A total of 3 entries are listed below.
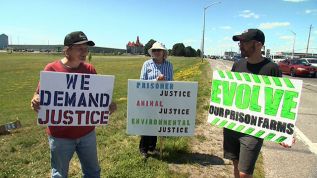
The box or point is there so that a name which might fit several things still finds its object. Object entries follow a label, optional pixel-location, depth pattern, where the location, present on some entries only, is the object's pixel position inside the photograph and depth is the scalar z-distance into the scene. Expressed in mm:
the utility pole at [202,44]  36468
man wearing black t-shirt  2578
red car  19165
